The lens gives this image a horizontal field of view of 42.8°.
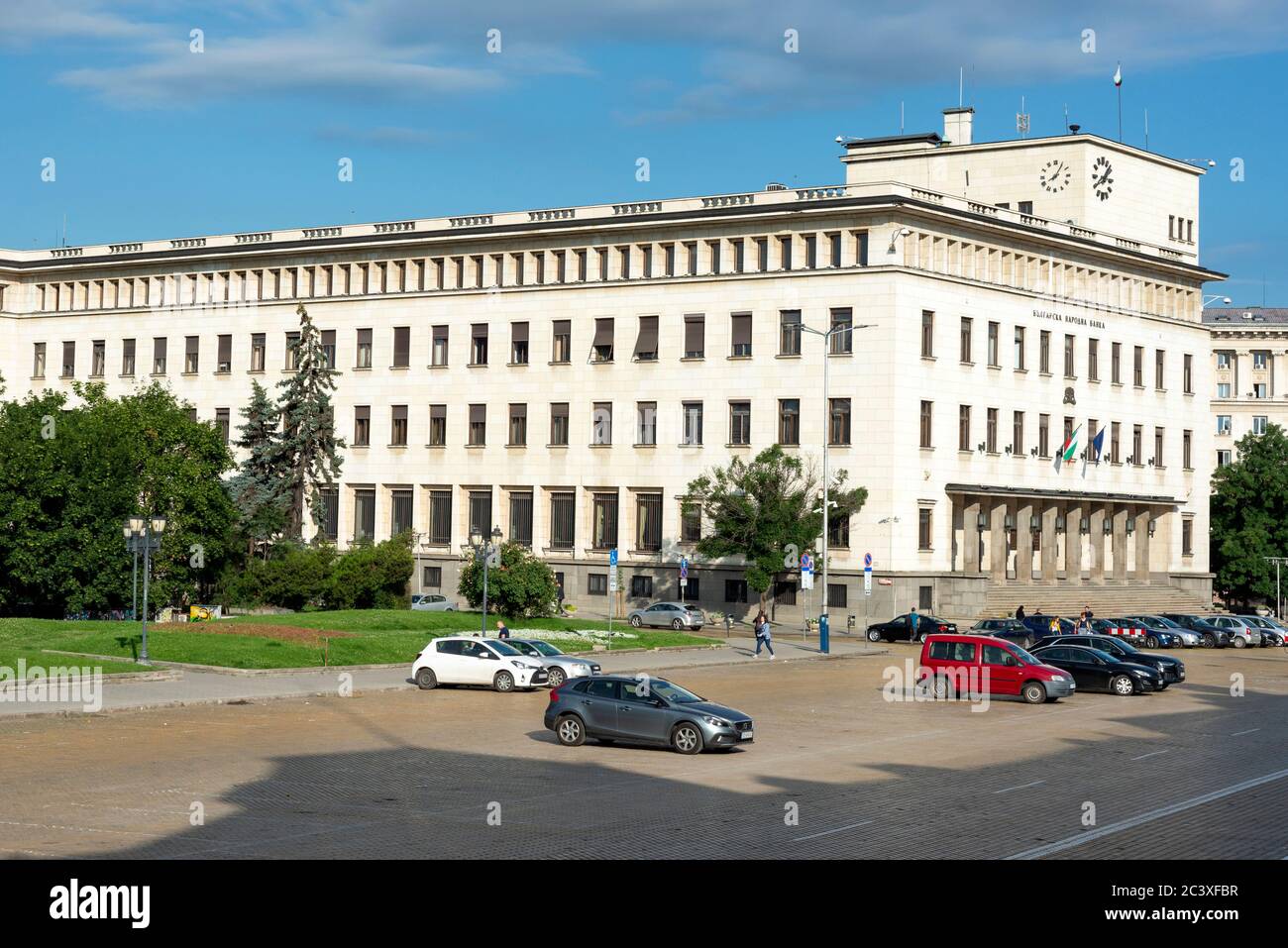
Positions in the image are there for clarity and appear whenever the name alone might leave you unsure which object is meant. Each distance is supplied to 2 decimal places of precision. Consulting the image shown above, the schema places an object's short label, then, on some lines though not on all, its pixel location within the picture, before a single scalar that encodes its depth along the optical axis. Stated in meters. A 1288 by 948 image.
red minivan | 41.62
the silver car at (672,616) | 75.50
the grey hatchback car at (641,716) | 29.48
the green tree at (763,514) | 72.50
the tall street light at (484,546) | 57.90
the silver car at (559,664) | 43.22
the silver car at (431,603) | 75.50
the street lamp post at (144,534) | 46.72
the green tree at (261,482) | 75.50
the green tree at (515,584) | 63.62
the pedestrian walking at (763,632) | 57.50
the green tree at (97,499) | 65.62
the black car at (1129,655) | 46.00
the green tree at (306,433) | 77.38
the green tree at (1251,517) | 102.31
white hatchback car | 42.84
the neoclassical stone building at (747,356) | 79.12
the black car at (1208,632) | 71.44
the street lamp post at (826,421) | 62.19
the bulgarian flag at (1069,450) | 87.00
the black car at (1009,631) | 62.44
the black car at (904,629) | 70.81
